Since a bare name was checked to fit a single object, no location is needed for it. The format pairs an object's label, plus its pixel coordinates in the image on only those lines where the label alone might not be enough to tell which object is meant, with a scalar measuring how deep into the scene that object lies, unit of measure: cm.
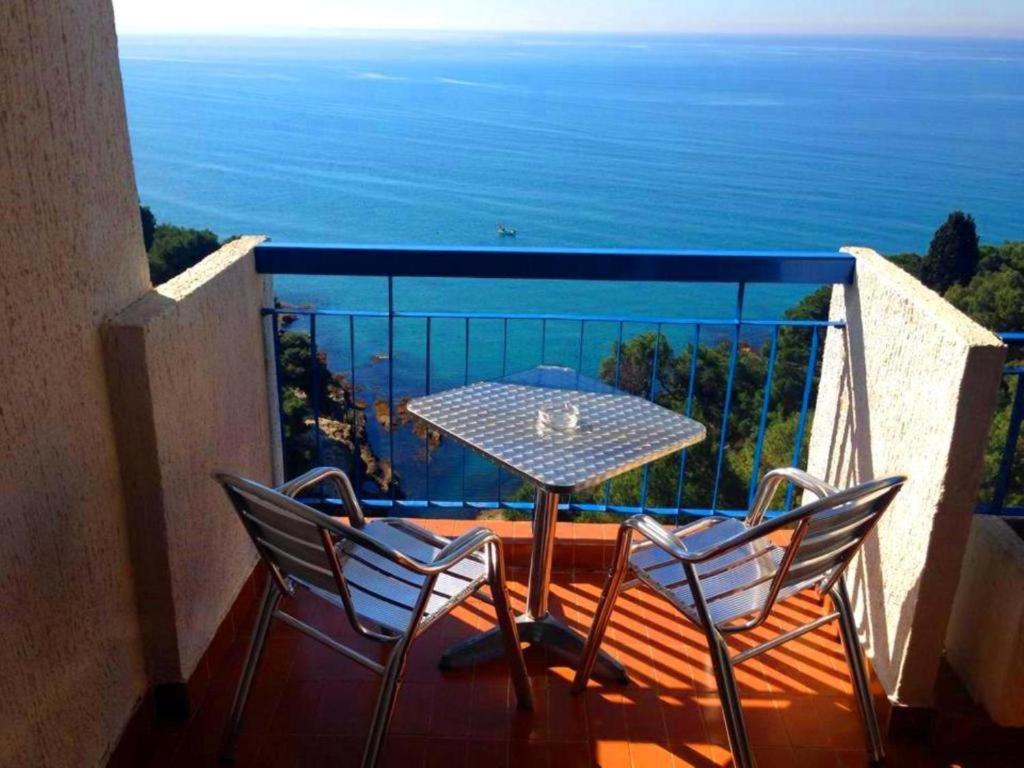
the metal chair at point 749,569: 198
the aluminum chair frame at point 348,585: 185
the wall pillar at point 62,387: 172
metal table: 226
